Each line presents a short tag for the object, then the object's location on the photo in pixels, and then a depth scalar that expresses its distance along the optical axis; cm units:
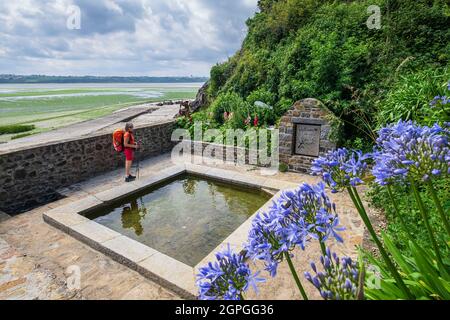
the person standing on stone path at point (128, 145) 758
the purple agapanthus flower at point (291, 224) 136
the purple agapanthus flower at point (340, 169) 142
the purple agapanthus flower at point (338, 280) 112
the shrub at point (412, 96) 563
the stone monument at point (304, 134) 786
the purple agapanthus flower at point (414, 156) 132
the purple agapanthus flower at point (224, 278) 136
